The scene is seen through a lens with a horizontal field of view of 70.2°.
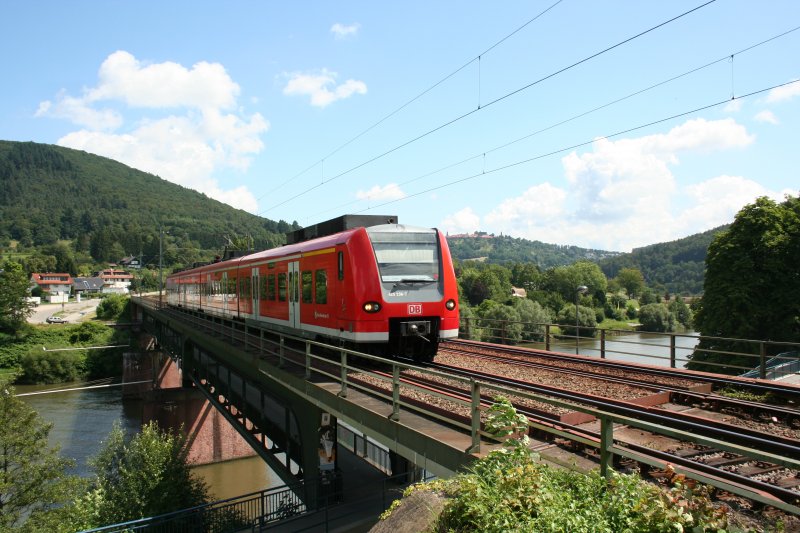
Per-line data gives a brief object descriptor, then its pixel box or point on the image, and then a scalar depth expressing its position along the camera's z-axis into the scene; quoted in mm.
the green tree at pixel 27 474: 22453
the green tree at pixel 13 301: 74812
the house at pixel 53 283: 136125
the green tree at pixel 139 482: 22000
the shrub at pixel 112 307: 86812
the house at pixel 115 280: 146125
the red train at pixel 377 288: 12016
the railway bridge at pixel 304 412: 7262
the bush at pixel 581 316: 68438
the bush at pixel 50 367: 61125
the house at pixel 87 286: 142125
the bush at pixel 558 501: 3986
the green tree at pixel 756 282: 28641
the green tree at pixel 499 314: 57088
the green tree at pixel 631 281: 139375
